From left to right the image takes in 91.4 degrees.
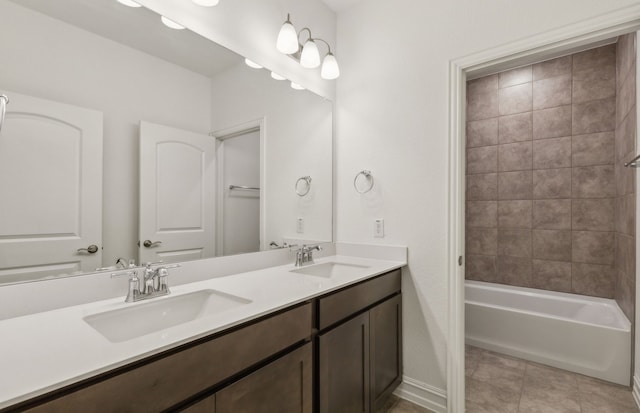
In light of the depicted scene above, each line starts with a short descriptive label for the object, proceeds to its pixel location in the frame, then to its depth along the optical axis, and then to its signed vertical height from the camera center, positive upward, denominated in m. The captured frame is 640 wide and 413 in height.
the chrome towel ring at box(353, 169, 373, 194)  2.12 +0.18
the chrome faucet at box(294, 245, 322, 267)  1.92 -0.31
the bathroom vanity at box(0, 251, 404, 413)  0.70 -0.44
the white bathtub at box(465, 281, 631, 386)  2.13 -0.93
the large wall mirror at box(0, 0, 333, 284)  1.02 +0.26
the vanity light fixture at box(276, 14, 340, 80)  1.75 +0.92
